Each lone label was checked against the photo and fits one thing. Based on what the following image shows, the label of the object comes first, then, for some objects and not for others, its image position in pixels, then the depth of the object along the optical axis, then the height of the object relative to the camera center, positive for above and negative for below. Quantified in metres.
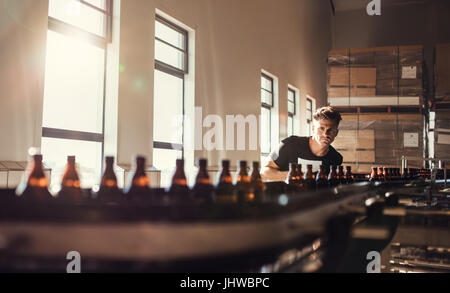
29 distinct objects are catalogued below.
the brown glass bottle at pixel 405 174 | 3.38 -0.02
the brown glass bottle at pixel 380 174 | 3.17 -0.02
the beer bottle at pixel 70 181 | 1.34 -0.04
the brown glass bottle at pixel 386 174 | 3.27 -0.02
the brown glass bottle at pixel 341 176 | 2.62 -0.03
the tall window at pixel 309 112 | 10.74 +1.42
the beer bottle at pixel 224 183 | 1.38 -0.05
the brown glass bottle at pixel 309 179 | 2.21 -0.04
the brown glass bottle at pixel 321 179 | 2.29 -0.04
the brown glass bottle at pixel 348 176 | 2.76 -0.03
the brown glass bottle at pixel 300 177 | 2.17 -0.03
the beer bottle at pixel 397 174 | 3.48 -0.02
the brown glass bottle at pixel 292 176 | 2.14 -0.03
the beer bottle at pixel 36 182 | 1.25 -0.04
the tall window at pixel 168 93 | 4.84 +0.85
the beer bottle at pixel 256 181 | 1.71 -0.05
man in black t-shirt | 3.40 +0.19
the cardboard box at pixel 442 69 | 6.94 +1.62
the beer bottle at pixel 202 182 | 1.41 -0.04
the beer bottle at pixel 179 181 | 1.39 -0.04
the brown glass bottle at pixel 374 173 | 3.17 -0.01
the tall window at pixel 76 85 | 3.49 +0.69
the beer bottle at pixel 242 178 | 1.61 -0.03
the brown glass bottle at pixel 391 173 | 3.43 -0.01
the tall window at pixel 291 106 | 9.54 +1.38
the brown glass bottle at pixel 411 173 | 3.58 -0.01
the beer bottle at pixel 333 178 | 2.46 -0.04
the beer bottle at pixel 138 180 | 1.30 -0.03
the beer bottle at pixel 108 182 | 1.37 -0.04
